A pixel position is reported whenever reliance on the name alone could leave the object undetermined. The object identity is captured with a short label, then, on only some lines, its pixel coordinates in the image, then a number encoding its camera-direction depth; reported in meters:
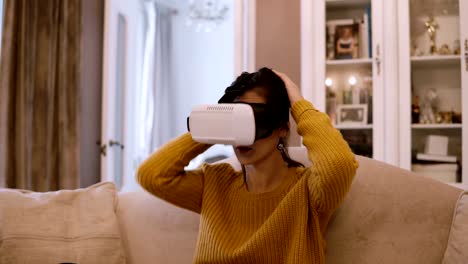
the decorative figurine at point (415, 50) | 2.62
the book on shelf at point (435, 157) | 2.53
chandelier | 4.62
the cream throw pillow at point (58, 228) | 1.25
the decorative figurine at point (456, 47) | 2.55
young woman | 1.06
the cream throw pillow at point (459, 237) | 1.03
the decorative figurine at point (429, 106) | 2.60
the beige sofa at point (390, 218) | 1.13
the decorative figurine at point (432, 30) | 2.62
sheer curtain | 4.82
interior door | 3.07
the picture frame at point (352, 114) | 2.66
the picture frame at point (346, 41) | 2.72
